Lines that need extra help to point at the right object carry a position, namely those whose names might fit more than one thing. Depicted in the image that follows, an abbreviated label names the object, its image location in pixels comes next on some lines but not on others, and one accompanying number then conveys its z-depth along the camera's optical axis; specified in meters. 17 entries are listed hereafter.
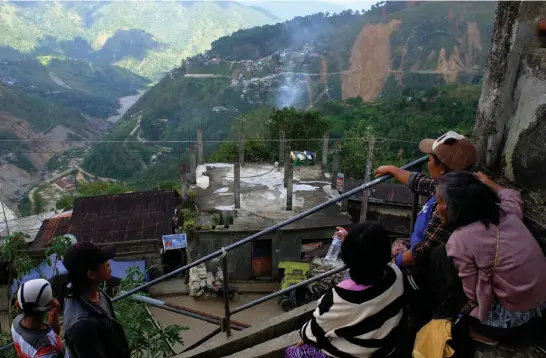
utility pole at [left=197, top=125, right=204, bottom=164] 22.43
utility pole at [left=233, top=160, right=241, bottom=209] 15.90
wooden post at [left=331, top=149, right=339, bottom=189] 17.59
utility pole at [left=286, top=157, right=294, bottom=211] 15.94
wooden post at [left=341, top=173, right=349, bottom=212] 16.53
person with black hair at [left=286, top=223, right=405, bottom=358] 1.93
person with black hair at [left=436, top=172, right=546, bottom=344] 2.03
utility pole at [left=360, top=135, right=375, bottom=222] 13.99
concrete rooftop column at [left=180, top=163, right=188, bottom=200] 16.75
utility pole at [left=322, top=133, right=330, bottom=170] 20.63
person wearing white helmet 2.59
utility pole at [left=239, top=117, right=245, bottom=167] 21.83
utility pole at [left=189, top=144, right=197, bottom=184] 19.42
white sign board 15.78
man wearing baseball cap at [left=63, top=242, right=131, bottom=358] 2.08
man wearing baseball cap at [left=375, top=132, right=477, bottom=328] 2.49
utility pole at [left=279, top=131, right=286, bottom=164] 21.98
